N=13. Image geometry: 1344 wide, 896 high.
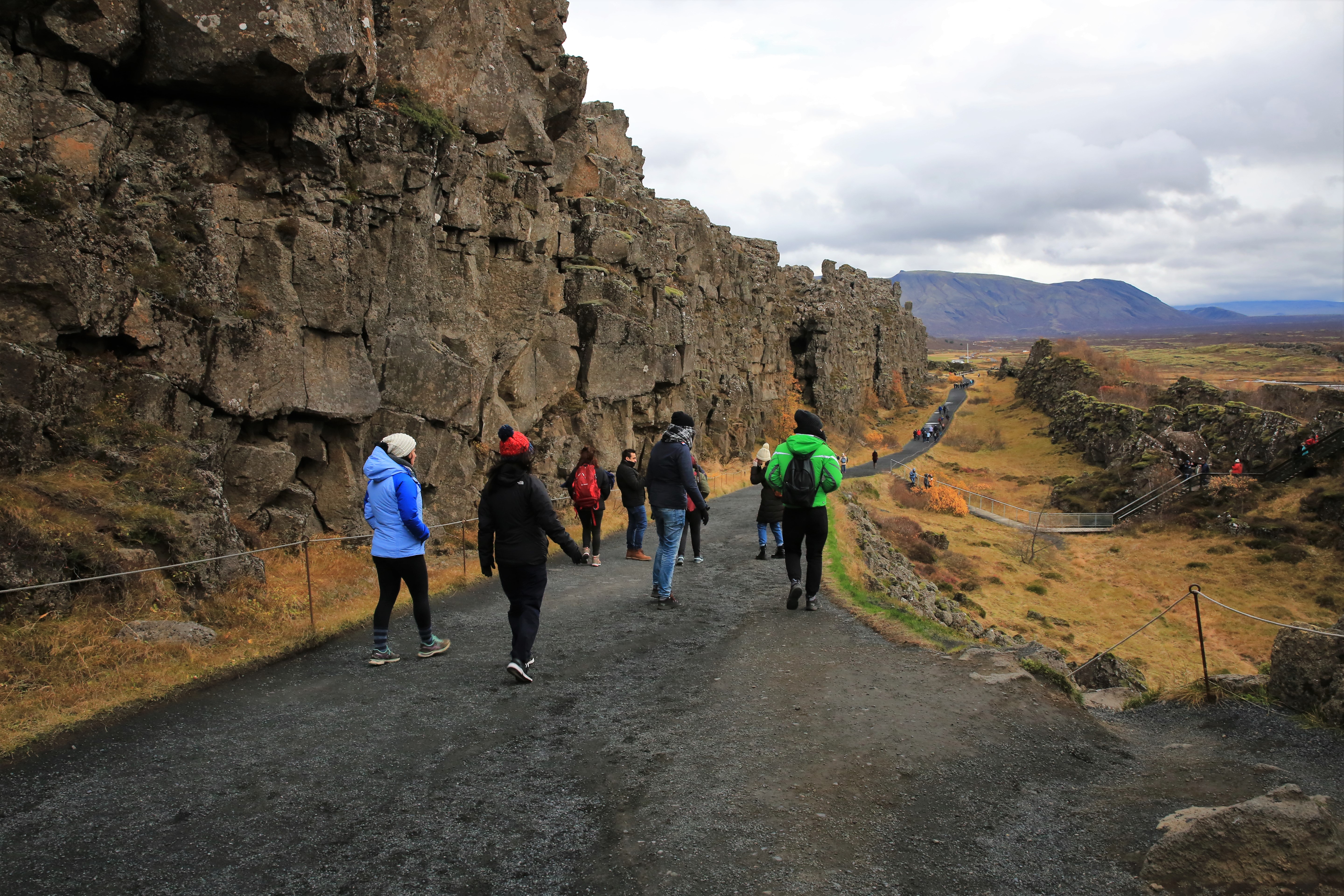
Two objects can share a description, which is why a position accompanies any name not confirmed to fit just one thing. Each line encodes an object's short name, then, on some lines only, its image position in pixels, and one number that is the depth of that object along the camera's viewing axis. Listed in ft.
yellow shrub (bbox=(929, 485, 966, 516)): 154.30
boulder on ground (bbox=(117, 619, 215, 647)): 29.32
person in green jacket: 34.99
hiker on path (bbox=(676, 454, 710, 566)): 50.21
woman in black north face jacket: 27.66
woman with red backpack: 52.34
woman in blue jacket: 29.19
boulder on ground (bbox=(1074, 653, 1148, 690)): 48.70
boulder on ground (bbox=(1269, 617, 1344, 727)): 25.03
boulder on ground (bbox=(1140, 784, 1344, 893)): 14.94
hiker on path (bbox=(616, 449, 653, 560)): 53.36
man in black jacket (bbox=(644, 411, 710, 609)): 39.78
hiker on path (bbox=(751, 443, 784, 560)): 54.49
